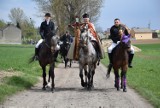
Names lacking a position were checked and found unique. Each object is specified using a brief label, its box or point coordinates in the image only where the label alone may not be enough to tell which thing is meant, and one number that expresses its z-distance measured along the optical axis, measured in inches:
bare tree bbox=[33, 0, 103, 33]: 2527.1
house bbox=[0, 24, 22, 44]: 6427.2
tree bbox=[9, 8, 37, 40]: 6569.9
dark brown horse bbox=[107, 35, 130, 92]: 613.6
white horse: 616.2
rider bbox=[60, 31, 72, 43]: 1166.3
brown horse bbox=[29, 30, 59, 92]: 613.9
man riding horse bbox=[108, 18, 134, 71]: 633.6
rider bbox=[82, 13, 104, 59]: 646.5
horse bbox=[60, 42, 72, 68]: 1143.6
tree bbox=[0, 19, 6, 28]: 7312.0
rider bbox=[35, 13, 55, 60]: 637.9
